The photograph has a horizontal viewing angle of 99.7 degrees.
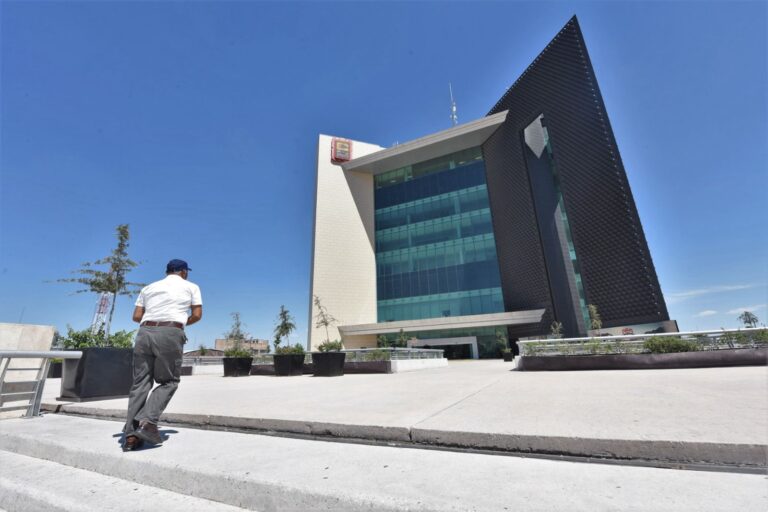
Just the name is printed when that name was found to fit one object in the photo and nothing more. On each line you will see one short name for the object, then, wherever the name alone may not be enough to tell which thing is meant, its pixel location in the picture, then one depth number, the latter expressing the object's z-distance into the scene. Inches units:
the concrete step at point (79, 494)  64.2
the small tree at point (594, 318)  990.4
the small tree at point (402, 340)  1203.4
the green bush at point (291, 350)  498.3
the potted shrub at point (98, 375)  189.3
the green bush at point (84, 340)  265.1
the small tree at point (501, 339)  1125.2
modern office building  1061.8
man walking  97.6
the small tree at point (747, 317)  1517.8
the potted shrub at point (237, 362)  532.1
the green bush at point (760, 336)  368.5
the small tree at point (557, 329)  970.8
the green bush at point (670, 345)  380.2
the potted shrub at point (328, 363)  448.8
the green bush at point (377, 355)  509.4
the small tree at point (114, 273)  371.2
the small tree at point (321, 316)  1321.4
